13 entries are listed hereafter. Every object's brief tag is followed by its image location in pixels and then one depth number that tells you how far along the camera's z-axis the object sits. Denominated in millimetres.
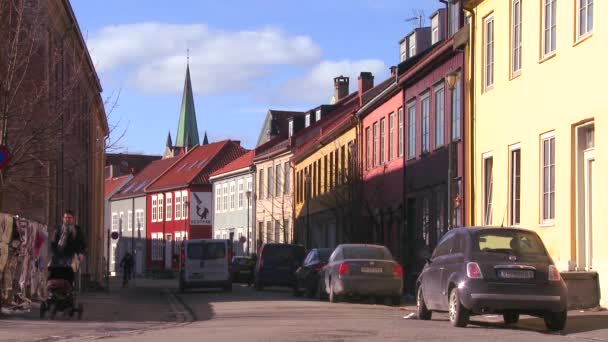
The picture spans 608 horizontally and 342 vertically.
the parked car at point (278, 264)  42000
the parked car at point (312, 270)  34031
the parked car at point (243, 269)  56156
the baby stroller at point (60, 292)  19594
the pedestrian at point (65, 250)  19562
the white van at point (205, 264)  41844
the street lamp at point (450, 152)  26750
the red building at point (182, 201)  96375
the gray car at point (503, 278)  17141
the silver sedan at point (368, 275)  28031
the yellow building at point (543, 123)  22125
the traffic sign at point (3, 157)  18984
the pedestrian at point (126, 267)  55469
